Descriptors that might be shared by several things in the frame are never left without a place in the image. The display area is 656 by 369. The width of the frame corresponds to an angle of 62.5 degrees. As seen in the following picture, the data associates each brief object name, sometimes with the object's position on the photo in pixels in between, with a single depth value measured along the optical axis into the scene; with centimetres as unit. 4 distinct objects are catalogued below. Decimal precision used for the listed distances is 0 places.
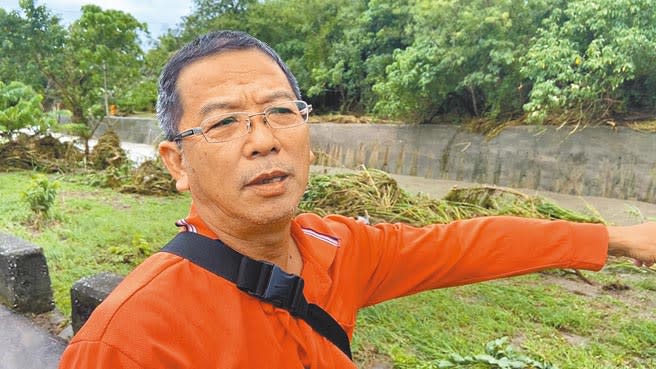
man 106
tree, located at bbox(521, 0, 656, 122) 754
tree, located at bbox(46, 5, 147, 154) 1188
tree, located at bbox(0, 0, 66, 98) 1355
